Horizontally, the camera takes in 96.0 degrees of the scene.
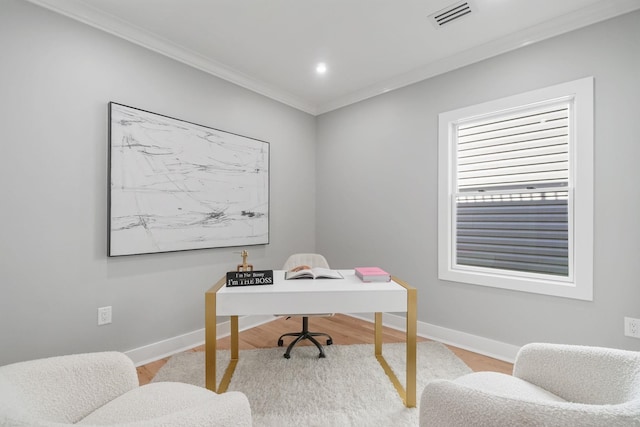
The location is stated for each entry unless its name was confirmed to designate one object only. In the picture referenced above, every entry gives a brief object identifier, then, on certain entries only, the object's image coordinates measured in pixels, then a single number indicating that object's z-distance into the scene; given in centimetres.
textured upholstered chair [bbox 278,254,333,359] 244
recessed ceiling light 282
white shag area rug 168
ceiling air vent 202
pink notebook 195
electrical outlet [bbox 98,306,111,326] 211
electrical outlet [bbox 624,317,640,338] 188
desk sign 185
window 211
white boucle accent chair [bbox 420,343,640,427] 69
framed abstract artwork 220
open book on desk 203
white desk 165
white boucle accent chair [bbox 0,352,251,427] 80
